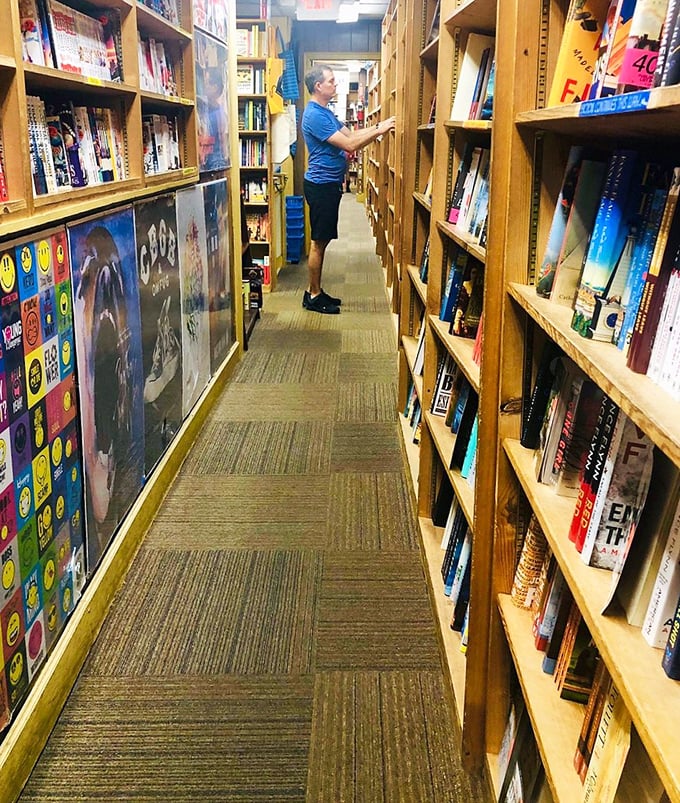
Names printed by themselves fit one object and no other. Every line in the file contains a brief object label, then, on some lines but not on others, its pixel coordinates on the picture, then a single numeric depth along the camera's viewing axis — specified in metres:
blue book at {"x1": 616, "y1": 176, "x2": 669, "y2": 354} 0.99
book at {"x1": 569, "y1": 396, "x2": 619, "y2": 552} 1.11
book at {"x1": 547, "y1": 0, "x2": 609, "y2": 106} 1.25
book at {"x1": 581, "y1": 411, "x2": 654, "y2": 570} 1.03
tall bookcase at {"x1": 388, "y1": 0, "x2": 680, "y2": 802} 0.85
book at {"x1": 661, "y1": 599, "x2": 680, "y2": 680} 0.86
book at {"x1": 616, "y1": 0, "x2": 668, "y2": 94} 0.96
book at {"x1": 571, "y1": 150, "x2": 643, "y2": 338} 1.06
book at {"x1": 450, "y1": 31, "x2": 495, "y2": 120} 2.21
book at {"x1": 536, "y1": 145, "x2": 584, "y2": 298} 1.30
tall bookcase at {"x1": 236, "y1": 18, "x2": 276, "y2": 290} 6.38
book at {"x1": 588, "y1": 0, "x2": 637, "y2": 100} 1.07
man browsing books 5.66
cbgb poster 2.67
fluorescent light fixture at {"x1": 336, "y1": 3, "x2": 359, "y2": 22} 8.78
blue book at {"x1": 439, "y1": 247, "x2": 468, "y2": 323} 2.31
